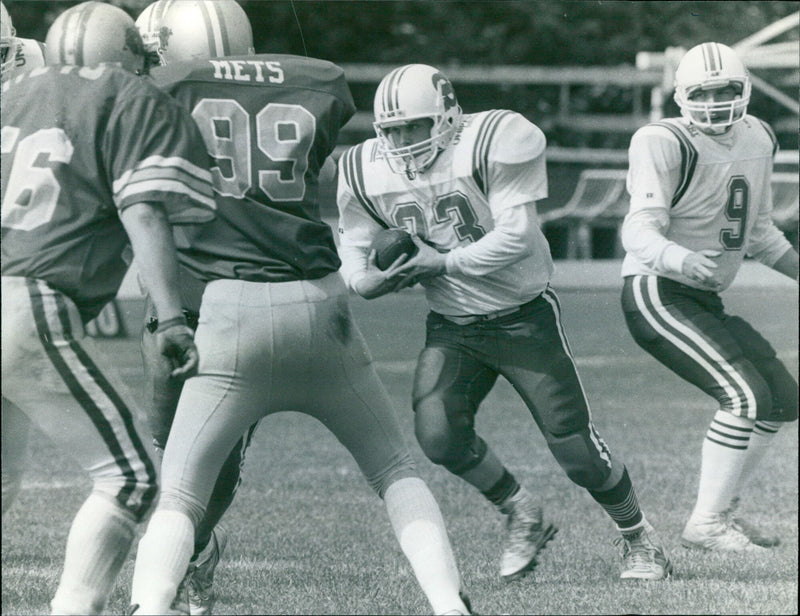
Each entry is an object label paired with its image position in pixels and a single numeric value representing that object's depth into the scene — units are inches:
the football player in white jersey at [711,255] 329.1
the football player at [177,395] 278.8
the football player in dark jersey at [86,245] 232.2
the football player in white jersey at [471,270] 290.0
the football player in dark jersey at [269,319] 247.4
